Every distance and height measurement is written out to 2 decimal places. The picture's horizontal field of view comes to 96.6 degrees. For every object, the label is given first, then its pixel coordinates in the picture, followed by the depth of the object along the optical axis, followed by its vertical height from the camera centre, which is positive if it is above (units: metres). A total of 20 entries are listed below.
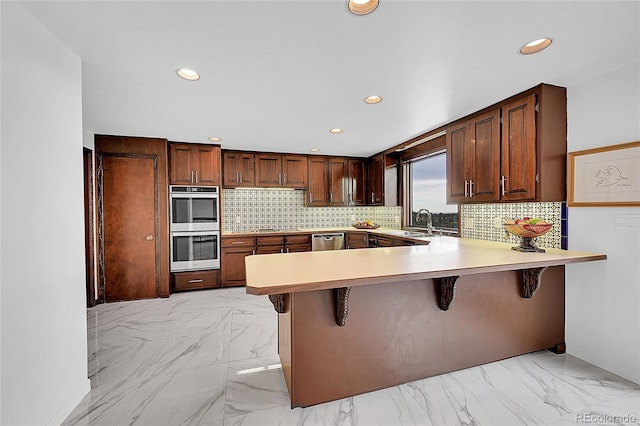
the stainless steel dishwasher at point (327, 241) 4.84 -0.55
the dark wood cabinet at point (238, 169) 4.61 +0.68
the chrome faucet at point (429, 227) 3.87 -0.26
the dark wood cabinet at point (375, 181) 4.94 +0.51
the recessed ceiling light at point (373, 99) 2.49 +0.98
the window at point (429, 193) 4.01 +0.24
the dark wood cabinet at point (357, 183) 5.32 +0.49
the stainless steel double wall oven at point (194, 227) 4.12 -0.24
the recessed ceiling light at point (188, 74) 1.99 +0.98
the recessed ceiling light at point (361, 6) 1.32 +0.96
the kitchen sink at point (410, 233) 3.92 -0.37
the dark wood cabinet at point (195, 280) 4.19 -1.03
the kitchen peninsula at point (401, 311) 1.74 -0.75
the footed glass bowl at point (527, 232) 2.23 -0.20
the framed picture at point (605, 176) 1.94 +0.22
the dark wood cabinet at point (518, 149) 2.29 +0.51
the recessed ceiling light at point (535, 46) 1.65 +0.96
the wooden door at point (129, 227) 3.73 -0.20
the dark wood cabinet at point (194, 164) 4.14 +0.70
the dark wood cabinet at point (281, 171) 4.78 +0.67
